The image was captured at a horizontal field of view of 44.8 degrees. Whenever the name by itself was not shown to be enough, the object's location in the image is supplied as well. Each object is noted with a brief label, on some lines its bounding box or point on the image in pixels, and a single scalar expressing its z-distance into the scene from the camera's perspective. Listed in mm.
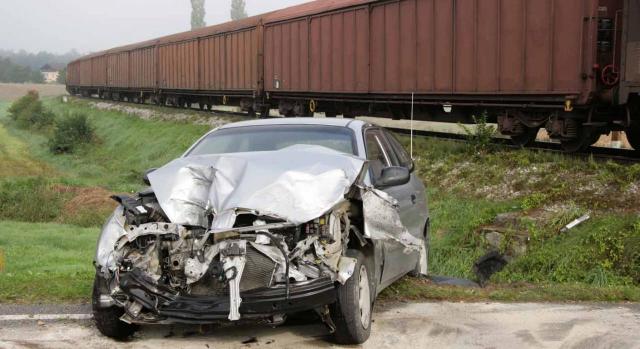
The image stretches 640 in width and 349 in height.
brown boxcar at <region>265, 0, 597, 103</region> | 12961
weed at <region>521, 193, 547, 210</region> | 10577
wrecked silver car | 4664
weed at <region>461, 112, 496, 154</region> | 14477
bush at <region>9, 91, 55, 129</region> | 50375
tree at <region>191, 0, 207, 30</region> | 129250
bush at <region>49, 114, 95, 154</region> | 35969
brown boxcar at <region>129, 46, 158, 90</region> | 40062
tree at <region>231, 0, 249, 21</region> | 139750
